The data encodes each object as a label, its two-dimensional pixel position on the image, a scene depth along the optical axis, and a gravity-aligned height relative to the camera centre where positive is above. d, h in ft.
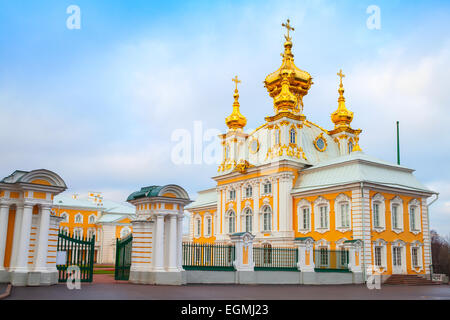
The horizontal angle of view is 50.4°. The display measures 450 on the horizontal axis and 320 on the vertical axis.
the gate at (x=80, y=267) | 57.41 -0.33
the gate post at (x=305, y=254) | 73.41 +1.80
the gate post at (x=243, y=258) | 66.74 +0.97
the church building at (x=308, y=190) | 89.66 +15.76
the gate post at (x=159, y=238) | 57.62 +3.09
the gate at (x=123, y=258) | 62.08 +0.63
